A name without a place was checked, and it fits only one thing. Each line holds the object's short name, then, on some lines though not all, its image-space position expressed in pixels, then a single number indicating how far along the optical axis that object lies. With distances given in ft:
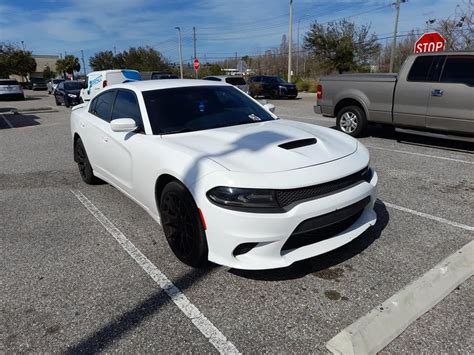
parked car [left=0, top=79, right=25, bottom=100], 87.81
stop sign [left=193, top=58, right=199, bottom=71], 110.52
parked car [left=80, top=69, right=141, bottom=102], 55.36
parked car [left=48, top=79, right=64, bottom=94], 118.87
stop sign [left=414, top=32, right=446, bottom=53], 32.24
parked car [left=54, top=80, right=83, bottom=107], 66.39
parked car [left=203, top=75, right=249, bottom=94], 69.98
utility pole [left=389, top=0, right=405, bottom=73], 89.30
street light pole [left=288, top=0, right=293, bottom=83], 97.45
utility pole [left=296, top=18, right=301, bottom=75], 164.99
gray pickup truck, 22.29
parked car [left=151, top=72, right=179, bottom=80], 74.95
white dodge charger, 8.65
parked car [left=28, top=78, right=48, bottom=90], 157.63
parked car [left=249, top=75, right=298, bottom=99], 77.97
